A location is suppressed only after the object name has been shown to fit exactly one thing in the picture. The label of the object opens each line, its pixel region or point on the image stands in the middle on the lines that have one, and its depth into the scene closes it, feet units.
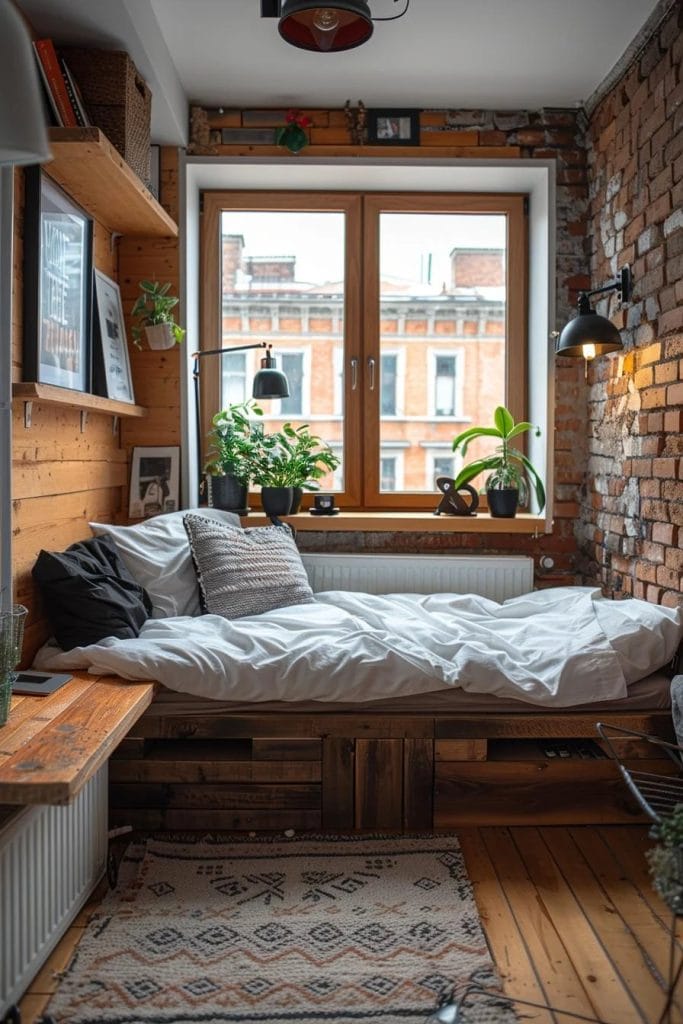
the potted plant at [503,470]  12.57
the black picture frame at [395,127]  12.59
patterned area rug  5.87
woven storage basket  9.45
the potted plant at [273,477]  12.32
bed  8.39
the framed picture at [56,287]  8.64
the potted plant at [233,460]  12.21
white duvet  8.30
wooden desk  5.31
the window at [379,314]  13.48
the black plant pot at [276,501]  12.30
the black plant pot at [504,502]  12.59
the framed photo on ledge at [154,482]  12.32
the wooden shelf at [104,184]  8.49
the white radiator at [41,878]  5.59
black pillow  8.57
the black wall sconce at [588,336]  10.42
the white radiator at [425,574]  12.46
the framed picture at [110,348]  10.84
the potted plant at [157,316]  11.95
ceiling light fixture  7.09
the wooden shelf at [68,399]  8.03
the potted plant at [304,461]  12.37
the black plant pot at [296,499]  12.54
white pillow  10.06
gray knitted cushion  10.27
